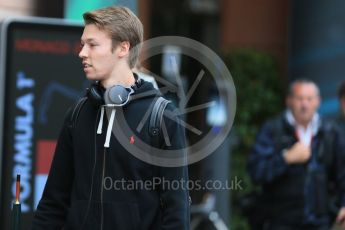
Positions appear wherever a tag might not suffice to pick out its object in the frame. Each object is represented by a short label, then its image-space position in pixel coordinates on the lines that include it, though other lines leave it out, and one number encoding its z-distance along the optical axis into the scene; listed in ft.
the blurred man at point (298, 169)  39.53
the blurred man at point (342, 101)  42.91
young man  22.04
